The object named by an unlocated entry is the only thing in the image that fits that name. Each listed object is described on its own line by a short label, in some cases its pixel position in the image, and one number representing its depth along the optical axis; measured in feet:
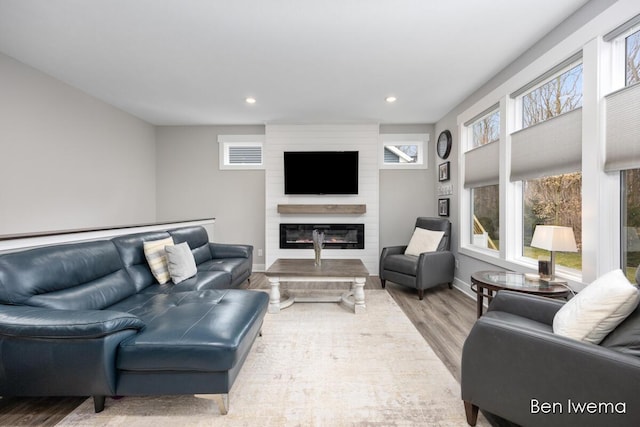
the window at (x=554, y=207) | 7.55
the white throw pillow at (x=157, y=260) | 8.93
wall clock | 14.40
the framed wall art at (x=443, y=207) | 14.70
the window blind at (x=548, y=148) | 7.18
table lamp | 6.68
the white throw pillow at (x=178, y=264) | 9.10
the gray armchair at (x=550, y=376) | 3.53
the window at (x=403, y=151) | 16.48
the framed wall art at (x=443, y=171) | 14.49
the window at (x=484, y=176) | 10.89
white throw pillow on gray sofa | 4.12
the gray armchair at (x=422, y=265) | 11.68
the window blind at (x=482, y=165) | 10.61
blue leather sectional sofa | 4.68
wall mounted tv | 15.71
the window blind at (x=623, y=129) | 5.69
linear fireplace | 16.16
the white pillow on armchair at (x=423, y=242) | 12.98
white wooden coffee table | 9.84
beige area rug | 5.05
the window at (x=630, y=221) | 6.05
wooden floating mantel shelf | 15.67
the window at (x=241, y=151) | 16.75
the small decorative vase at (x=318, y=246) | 11.08
